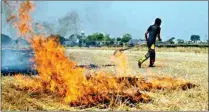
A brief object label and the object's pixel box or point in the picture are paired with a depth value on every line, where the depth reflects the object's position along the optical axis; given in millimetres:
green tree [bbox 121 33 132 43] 131938
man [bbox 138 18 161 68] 17480
